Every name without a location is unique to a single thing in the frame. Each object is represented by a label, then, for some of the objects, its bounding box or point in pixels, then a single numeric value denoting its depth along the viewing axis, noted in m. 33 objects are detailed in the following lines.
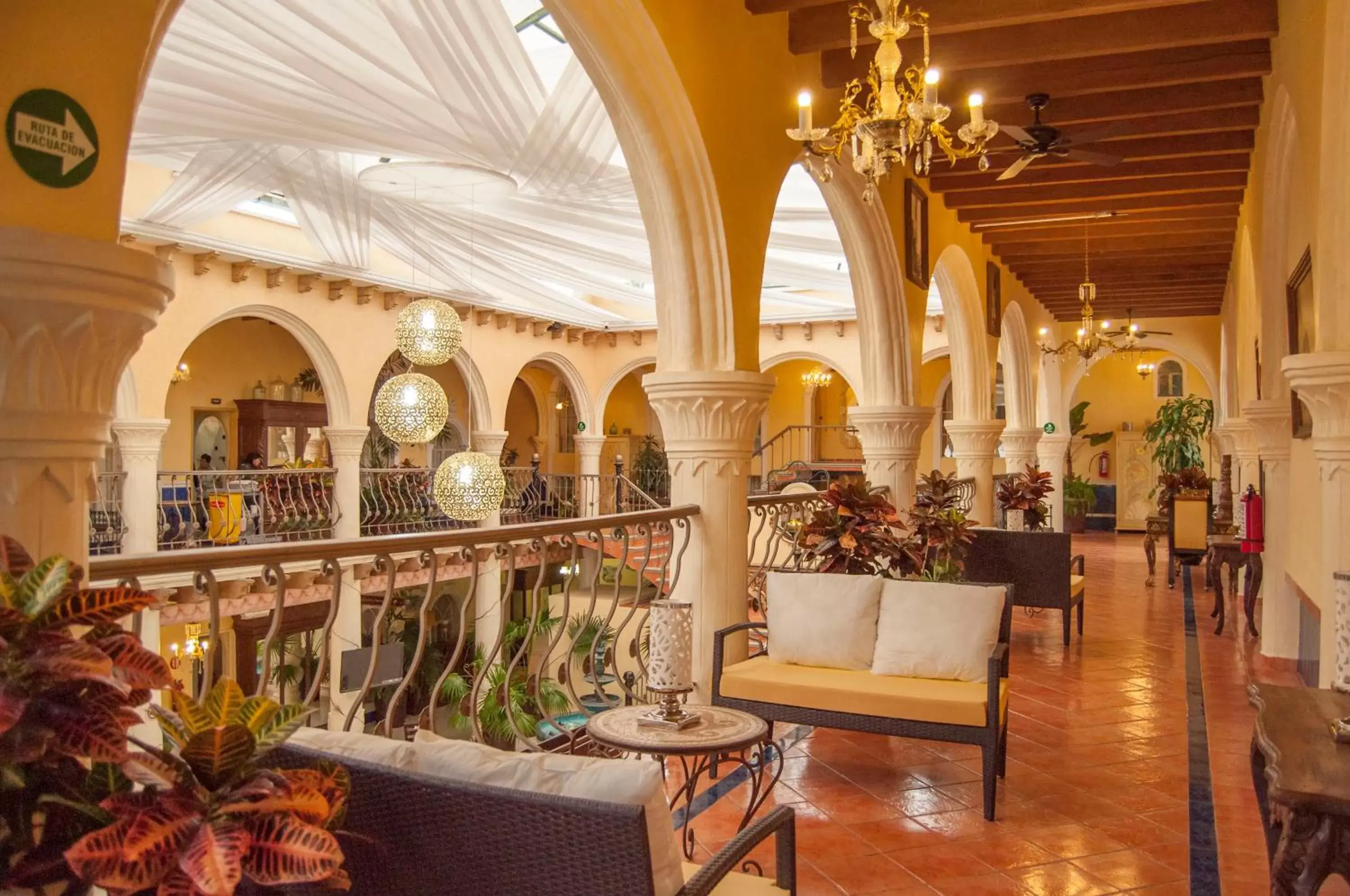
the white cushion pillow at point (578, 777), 1.71
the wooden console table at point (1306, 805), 2.07
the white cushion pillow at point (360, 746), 1.84
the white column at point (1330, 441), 3.78
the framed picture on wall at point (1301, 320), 4.72
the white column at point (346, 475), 13.07
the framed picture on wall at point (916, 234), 7.57
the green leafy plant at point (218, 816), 1.28
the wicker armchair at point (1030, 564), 6.84
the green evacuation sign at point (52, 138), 1.94
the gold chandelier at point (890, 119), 3.91
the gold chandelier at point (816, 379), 19.53
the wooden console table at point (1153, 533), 11.66
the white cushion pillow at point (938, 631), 3.95
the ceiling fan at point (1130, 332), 12.78
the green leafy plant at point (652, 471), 20.84
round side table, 2.70
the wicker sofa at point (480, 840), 1.63
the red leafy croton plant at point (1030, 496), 9.34
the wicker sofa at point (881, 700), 3.67
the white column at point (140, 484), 10.60
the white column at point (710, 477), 4.87
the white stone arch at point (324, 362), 12.43
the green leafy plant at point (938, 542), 5.85
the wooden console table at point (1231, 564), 7.48
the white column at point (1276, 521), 6.64
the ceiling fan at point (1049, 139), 5.49
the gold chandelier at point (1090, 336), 11.20
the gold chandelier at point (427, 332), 9.35
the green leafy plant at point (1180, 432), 18.67
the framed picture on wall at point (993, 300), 10.56
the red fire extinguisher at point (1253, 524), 7.27
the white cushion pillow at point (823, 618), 4.20
